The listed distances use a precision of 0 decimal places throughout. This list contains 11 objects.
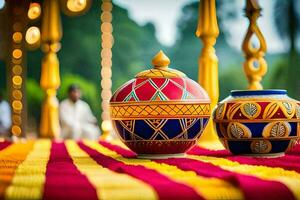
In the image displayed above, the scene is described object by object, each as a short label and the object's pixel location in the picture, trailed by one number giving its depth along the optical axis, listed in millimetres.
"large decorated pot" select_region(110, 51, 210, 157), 1924
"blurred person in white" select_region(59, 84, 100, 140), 7297
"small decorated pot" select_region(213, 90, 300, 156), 1984
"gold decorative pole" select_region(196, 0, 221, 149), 3324
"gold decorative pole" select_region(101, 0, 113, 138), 5359
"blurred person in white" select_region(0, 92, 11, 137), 7117
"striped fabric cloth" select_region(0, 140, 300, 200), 1174
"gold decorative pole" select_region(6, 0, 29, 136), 5207
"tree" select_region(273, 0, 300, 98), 11508
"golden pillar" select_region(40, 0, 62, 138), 4602
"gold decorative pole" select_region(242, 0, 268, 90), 3373
